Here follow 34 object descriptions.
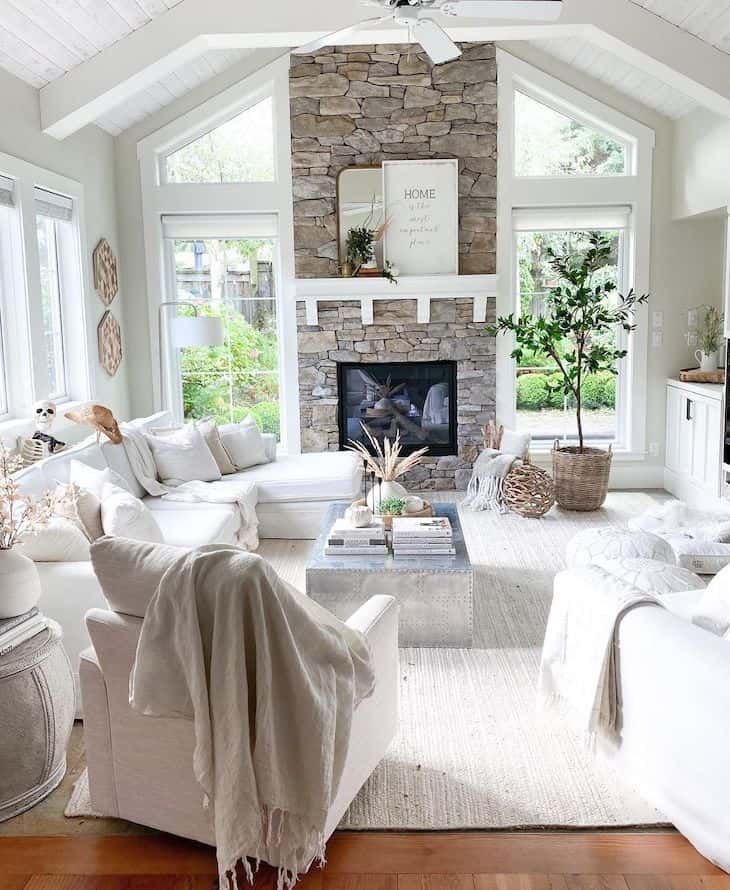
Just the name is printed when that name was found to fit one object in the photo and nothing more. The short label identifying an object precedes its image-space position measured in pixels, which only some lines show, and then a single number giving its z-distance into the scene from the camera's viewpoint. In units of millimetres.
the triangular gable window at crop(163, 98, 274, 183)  6746
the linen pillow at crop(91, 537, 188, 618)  2211
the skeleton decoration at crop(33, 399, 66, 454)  4793
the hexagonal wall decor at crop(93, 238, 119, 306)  6203
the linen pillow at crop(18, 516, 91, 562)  3246
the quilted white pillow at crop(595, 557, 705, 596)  3318
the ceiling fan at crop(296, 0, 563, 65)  3299
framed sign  6652
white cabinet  5891
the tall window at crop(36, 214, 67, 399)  5578
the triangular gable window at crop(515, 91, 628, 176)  6734
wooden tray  6309
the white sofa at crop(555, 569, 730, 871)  2119
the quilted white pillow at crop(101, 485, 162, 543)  3586
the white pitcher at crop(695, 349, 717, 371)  6426
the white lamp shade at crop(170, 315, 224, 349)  5957
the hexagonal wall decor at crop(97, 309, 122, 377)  6250
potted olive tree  6059
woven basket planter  6242
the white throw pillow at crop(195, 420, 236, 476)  5695
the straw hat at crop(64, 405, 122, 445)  4891
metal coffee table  3787
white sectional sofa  3203
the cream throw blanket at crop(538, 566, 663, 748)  2527
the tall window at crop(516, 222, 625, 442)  6891
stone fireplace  6840
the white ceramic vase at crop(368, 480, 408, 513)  4512
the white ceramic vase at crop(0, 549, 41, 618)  2645
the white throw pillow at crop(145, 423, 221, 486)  5359
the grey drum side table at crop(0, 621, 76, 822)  2527
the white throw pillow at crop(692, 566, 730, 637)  2586
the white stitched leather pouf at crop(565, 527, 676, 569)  3766
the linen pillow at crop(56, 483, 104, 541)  3658
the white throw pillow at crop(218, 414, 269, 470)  5855
